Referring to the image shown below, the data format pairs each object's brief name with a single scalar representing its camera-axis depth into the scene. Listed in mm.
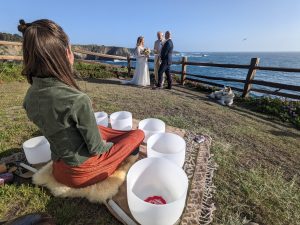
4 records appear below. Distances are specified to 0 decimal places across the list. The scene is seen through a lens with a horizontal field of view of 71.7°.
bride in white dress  7562
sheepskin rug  1799
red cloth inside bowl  1768
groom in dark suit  6789
